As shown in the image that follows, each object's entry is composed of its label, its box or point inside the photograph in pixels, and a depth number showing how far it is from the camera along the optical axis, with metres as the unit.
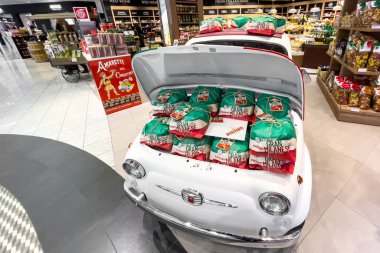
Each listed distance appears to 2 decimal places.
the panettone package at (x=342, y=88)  2.82
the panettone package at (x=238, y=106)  1.33
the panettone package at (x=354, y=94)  2.74
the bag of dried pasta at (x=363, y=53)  2.44
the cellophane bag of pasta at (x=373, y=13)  2.34
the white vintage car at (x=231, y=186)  0.97
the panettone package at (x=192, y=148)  1.16
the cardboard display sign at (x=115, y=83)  3.17
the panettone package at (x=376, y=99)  2.55
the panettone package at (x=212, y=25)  1.83
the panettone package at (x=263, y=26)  1.58
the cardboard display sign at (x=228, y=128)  1.17
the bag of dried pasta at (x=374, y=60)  2.40
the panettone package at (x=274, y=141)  0.95
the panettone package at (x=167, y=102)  1.48
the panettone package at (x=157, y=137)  1.23
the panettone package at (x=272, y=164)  0.96
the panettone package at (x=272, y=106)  1.25
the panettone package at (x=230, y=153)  1.08
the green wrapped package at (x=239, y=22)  1.94
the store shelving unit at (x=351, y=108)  2.62
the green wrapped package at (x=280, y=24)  1.76
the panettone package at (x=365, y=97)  2.63
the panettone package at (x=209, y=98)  1.42
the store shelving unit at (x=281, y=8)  11.76
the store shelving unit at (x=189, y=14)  6.02
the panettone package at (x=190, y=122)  1.17
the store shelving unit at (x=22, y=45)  12.06
